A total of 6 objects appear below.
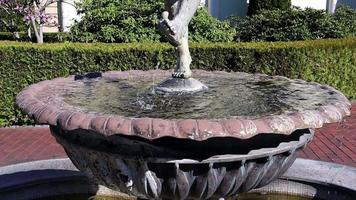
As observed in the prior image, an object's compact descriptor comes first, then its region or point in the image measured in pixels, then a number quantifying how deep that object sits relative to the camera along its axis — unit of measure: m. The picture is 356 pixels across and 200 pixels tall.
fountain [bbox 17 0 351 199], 2.62
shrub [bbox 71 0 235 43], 8.87
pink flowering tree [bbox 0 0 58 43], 10.34
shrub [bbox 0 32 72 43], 11.30
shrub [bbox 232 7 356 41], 10.24
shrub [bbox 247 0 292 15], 13.41
